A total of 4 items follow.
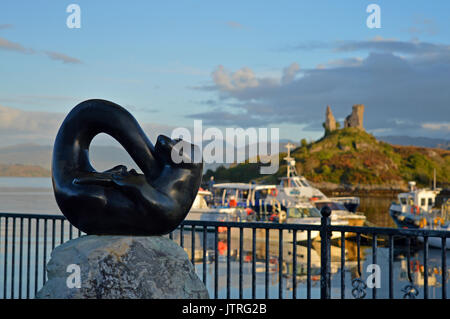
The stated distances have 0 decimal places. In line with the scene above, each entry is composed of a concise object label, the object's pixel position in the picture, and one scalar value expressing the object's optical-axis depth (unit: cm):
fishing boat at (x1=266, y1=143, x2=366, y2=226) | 3759
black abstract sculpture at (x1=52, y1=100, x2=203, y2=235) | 483
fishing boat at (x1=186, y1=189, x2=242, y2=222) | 3678
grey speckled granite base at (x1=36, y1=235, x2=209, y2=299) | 460
